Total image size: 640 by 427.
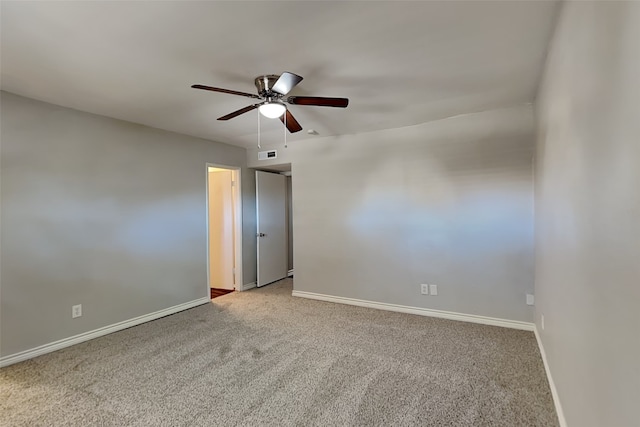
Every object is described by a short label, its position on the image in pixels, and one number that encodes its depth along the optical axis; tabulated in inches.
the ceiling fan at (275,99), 88.4
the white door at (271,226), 205.3
